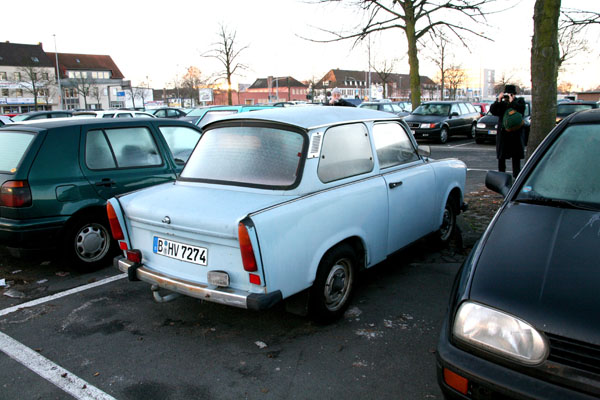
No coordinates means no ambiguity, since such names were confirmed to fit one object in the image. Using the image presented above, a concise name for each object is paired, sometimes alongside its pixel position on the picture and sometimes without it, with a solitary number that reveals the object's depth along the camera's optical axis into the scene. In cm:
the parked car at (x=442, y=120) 1936
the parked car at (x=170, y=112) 2567
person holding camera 876
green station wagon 482
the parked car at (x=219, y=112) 1337
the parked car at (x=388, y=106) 2448
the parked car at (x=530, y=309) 195
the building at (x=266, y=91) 13225
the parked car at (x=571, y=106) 1756
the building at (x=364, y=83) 11122
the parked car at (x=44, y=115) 1836
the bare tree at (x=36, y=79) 6156
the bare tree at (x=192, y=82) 7100
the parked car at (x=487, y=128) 1858
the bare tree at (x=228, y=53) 4122
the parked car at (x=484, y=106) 2811
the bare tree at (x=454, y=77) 6563
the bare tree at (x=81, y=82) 6979
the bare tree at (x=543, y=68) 719
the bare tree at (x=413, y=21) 1563
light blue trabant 325
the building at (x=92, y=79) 8425
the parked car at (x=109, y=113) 1961
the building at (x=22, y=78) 7644
